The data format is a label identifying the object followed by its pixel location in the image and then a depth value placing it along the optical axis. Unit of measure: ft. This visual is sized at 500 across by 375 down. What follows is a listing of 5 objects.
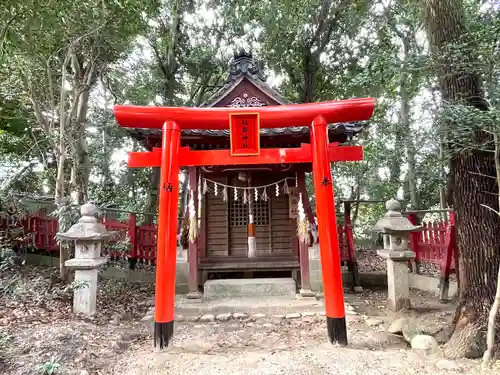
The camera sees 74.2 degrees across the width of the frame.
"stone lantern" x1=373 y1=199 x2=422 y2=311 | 22.07
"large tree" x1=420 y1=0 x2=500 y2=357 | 14.33
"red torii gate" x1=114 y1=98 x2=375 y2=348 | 15.48
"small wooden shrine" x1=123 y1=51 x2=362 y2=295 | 27.35
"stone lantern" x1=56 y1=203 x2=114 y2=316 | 19.17
